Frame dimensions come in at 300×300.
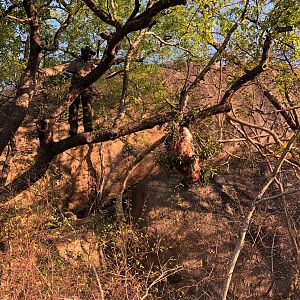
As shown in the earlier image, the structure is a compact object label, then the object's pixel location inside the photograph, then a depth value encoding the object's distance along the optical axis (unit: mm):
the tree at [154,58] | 7605
